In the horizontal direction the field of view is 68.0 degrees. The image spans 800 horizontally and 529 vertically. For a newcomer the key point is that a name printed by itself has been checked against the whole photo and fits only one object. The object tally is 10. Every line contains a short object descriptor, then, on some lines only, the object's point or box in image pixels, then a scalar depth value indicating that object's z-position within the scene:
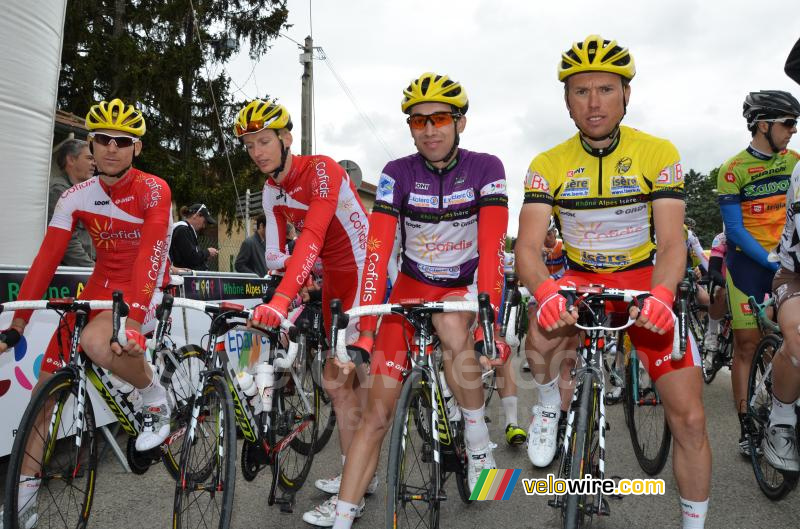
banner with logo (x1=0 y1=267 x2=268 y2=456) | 4.11
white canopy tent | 5.73
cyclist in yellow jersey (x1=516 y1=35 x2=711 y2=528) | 2.90
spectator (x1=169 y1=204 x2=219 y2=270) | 7.25
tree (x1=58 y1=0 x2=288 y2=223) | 17.55
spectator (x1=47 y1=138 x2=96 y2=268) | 5.47
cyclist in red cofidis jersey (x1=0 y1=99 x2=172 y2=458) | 3.74
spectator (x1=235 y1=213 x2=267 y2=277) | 9.27
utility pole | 16.84
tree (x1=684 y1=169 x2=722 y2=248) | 83.38
